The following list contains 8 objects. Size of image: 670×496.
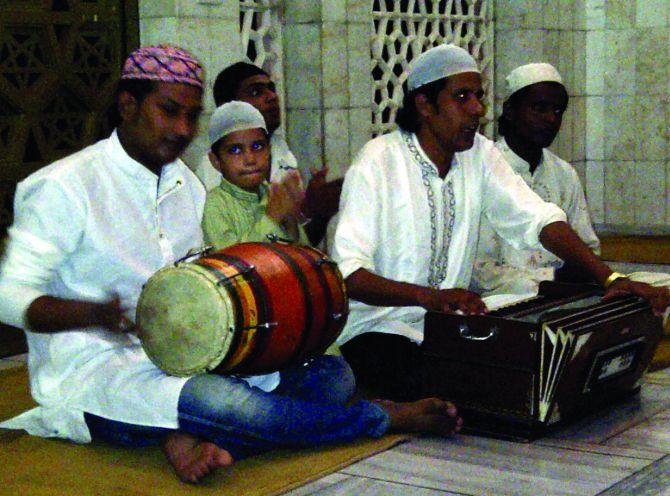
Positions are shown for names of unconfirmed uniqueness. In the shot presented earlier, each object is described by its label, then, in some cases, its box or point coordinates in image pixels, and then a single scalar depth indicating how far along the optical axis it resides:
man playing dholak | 3.67
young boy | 4.64
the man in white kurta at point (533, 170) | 5.38
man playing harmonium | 4.42
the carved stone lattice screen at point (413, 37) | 8.12
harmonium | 3.87
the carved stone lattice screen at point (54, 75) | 5.98
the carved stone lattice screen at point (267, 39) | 7.35
